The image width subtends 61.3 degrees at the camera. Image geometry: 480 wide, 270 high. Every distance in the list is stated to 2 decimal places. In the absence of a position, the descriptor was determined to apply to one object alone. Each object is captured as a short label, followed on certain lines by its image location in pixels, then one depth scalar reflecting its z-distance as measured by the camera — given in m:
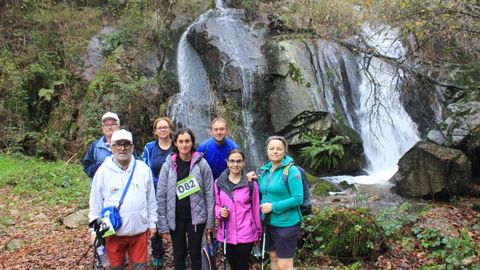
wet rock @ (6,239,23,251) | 6.52
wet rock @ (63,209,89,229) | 7.31
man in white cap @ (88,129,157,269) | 3.81
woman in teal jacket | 4.00
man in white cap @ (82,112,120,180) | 4.84
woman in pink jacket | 4.11
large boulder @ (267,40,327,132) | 11.70
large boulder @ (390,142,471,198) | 8.83
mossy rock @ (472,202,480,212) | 7.91
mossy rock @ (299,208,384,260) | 5.57
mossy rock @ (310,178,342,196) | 9.49
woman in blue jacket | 4.75
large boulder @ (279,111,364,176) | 11.50
